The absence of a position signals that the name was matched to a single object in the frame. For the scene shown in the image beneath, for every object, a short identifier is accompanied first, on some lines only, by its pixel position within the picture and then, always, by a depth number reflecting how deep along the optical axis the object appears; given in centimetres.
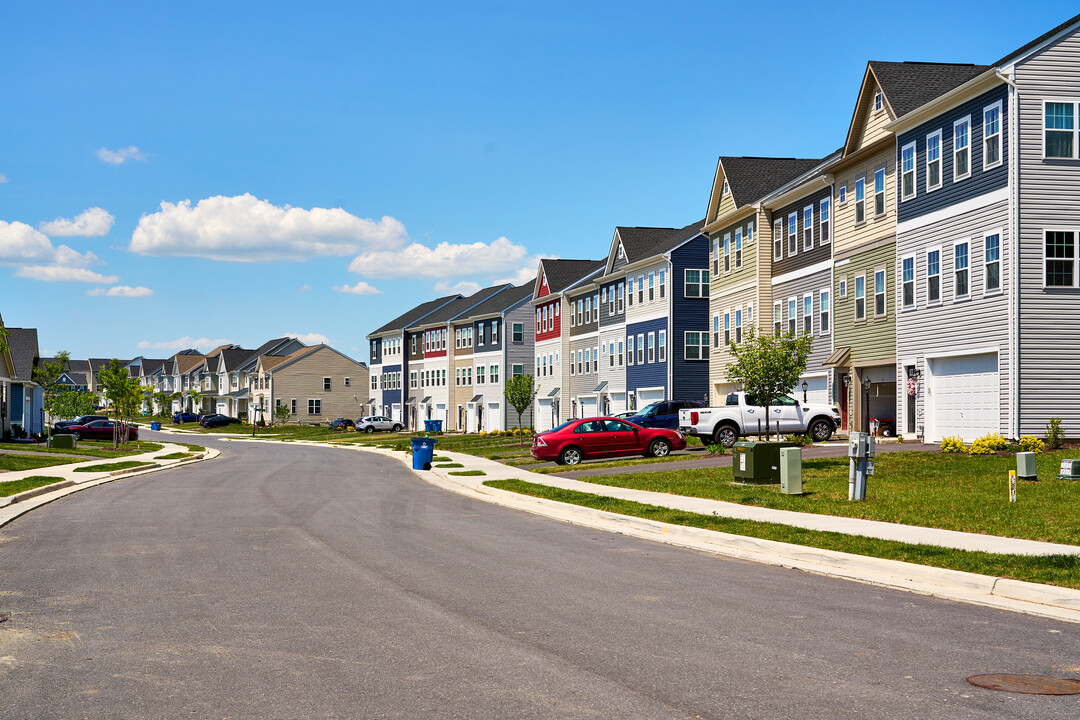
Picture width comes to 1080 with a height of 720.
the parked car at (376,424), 9412
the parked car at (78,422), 7029
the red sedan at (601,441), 3497
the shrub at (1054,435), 2688
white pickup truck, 3588
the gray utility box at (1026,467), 2012
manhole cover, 692
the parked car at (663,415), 4169
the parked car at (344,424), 9906
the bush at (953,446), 2744
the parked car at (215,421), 11362
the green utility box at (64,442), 4966
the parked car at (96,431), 6688
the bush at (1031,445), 2616
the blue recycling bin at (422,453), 3825
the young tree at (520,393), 5334
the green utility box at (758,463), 2303
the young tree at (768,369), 2797
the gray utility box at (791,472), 2067
